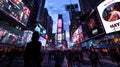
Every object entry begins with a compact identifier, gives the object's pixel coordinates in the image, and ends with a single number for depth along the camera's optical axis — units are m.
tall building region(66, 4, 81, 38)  61.40
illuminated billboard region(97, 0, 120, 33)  11.10
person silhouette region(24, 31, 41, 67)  1.67
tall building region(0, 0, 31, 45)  13.23
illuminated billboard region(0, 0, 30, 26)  12.88
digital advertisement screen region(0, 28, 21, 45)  13.26
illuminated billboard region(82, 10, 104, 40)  16.80
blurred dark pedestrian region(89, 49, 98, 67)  4.78
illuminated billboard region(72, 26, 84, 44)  27.38
